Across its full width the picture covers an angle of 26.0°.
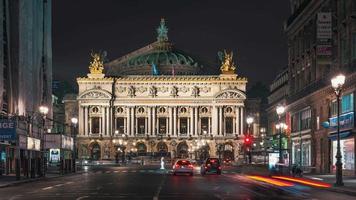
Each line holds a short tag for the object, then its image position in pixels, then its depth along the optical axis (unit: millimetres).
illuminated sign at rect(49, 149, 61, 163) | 97375
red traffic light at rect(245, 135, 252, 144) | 92844
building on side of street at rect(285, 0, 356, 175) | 59469
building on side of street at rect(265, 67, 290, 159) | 167100
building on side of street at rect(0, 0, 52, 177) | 62500
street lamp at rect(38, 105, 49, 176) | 61250
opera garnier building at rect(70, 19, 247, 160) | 182875
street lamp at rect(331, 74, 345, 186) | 43372
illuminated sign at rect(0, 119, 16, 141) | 55219
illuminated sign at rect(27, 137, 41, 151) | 64812
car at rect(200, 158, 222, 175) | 73688
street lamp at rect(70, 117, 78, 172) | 80750
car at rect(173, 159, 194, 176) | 69500
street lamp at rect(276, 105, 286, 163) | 62438
